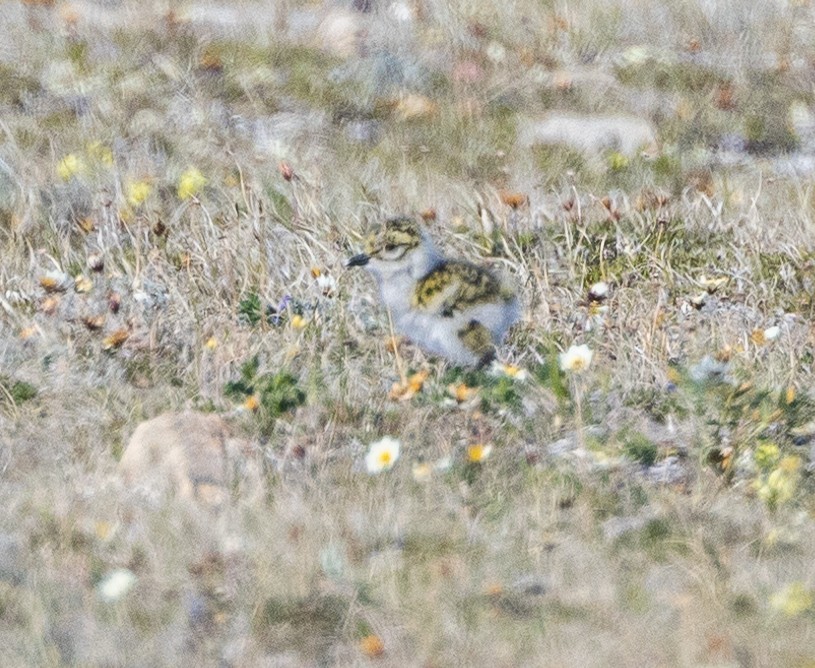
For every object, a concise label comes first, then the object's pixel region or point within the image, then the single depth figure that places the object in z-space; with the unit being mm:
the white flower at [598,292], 12281
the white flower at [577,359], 10805
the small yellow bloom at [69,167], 15875
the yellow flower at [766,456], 9680
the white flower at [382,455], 9773
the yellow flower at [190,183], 15242
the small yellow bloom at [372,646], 7680
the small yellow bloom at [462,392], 10789
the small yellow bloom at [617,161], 17875
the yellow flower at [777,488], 9312
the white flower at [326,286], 12953
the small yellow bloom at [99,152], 16641
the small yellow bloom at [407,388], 10812
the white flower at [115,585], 8062
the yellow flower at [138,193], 14969
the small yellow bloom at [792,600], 7953
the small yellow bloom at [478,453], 9781
